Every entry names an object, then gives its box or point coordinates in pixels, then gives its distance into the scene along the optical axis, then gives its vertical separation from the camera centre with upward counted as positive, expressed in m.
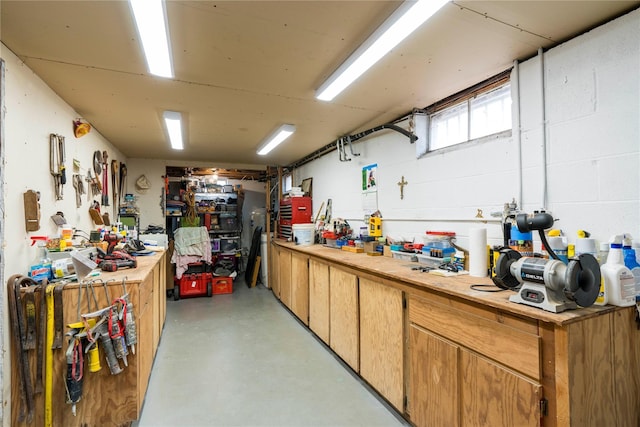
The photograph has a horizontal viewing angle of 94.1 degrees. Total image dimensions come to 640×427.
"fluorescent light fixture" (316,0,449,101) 1.43 +1.00
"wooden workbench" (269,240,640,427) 1.22 -0.72
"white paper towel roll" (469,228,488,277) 1.90 -0.25
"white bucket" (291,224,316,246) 4.40 -0.28
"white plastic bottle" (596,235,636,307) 1.29 -0.31
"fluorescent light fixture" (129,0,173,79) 1.42 +1.01
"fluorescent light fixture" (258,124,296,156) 3.54 +1.04
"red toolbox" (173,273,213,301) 5.12 -1.20
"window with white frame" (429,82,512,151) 2.24 +0.80
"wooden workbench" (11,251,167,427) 1.76 -1.03
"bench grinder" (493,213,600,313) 1.21 -0.29
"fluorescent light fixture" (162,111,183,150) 3.00 +1.03
